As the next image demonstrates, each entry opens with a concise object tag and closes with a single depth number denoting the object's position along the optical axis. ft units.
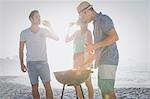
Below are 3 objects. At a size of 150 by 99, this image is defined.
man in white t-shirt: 9.19
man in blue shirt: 7.26
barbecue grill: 7.96
